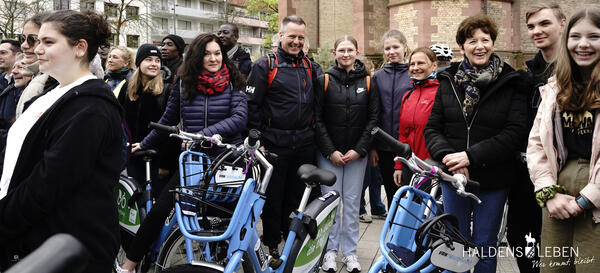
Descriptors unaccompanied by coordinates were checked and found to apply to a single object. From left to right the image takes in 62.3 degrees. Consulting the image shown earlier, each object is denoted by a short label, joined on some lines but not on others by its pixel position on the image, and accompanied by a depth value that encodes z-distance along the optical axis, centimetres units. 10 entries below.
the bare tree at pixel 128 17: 2317
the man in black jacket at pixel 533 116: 347
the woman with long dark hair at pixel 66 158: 205
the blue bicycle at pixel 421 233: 254
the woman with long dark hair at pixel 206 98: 449
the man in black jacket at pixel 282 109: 476
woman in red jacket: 457
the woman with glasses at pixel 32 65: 376
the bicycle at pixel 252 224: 305
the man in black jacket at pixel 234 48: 640
